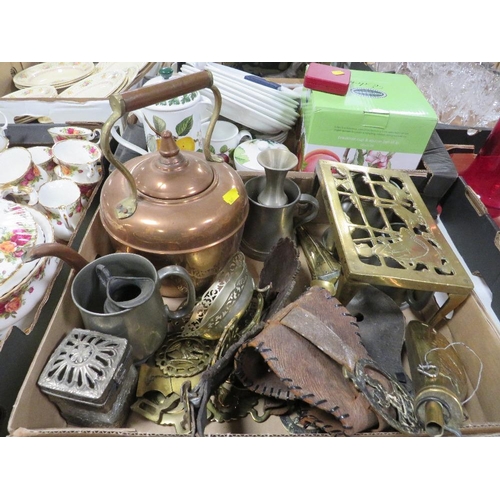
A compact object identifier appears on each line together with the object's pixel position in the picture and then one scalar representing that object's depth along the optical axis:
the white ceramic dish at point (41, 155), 0.79
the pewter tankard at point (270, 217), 0.72
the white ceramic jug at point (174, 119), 0.72
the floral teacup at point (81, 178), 0.76
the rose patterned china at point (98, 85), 1.13
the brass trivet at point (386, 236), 0.56
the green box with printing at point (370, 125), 0.75
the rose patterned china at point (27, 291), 0.53
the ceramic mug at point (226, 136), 0.93
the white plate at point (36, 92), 1.10
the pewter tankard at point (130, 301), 0.50
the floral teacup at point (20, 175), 0.66
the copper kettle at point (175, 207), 0.57
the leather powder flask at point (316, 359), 0.46
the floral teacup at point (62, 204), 0.69
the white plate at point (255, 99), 0.94
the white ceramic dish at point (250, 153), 0.86
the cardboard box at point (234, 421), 0.44
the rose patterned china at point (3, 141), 0.78
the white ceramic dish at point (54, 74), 1.21
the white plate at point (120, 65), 1.23
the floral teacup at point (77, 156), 0.75
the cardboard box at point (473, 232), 0.68
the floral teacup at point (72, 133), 0.83
